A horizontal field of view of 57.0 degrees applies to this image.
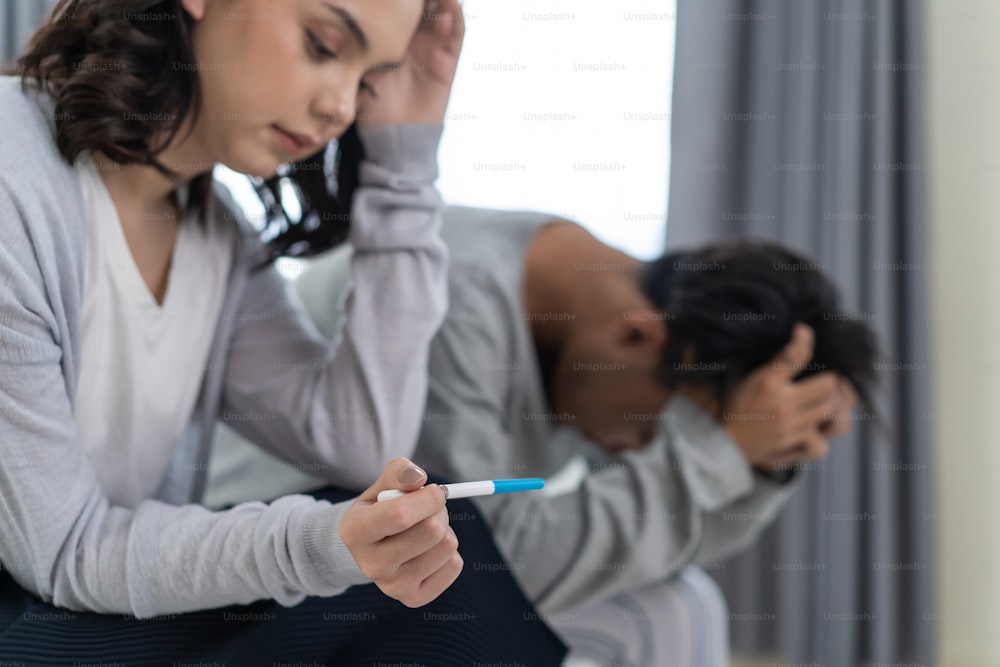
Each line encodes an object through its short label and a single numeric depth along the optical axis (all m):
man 1.18
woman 0.75
